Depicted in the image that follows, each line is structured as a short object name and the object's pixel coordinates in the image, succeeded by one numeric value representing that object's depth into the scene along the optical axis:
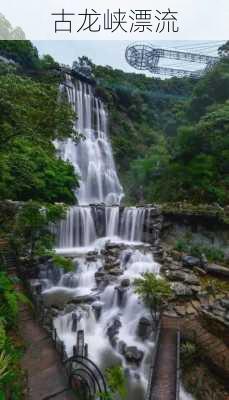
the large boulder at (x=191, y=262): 11.32
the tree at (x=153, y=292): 7.65
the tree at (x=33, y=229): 9.36
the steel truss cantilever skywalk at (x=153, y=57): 30.23
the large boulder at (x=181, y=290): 9.01
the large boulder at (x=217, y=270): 10.56
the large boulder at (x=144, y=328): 7.98
